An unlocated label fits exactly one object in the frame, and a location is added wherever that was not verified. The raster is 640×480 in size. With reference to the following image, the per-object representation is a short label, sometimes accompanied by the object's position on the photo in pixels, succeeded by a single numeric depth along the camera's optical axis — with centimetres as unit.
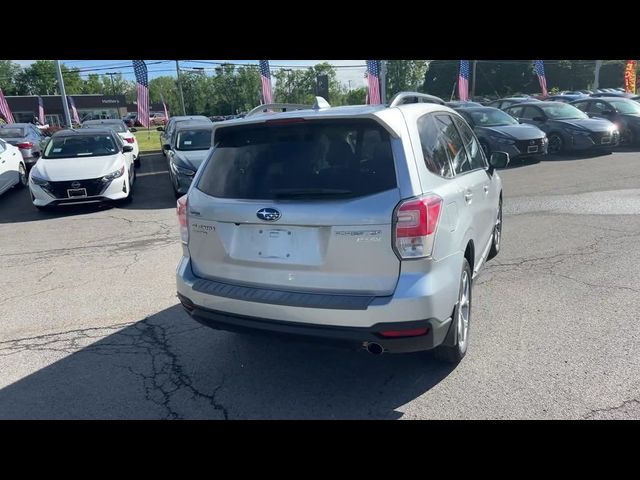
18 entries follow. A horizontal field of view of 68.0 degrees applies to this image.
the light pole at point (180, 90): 4480
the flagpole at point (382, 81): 2576
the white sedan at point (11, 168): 1109
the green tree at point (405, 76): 6150
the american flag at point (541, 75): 3519
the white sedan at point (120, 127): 1630
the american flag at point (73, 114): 4395
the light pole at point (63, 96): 2098
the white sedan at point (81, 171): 898
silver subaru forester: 277
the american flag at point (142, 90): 2397
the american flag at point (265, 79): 2481
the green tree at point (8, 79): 8232
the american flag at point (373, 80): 2506
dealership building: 7144
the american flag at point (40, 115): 4578
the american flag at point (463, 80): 2990
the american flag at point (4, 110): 2668
